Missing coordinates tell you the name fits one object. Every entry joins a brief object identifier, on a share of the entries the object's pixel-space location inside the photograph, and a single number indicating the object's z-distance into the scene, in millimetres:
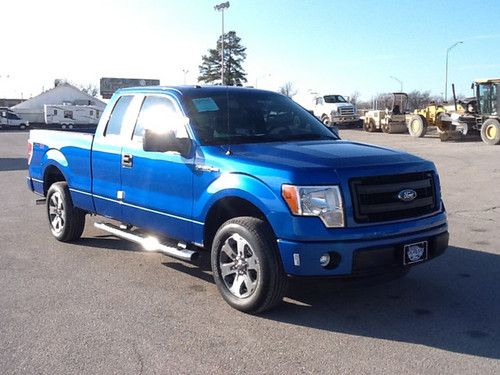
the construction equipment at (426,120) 31688
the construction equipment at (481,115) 27453
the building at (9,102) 114475
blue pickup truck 4457
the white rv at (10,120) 63500
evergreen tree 79125
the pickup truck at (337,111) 43031
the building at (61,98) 90231
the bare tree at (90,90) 144325
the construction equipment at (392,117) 37219
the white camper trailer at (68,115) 68625
